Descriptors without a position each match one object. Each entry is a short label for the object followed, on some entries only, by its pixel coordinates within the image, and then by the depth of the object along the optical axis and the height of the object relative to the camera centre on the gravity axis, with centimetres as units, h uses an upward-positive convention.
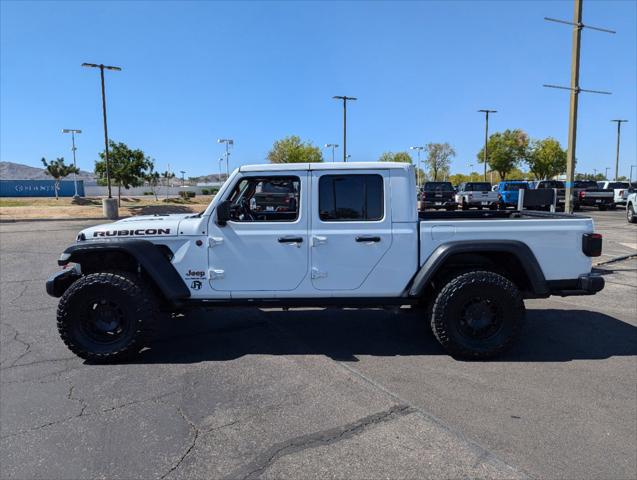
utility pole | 949 +213
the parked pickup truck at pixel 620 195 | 3121 -7
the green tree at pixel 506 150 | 5666 +554
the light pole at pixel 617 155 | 5673 +494
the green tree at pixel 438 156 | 7931 +665
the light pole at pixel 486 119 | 4747 +787
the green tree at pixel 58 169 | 4728 +265
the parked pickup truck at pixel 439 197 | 2669 -19
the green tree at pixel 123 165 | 3550 +233
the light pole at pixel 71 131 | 4706 +656
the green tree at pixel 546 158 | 6003 +480
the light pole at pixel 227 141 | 4578 +541
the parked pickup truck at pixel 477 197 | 2547 -18
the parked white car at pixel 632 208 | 1927 -63
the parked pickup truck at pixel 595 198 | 2973 -27
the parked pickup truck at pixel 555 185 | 2641 +57
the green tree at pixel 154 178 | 5458 +221
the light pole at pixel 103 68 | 2541 +712
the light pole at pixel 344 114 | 3847 +690
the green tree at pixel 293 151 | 5900 +584
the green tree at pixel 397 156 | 8694 +742
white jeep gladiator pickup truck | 439 -66
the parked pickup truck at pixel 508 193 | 2642 +5
